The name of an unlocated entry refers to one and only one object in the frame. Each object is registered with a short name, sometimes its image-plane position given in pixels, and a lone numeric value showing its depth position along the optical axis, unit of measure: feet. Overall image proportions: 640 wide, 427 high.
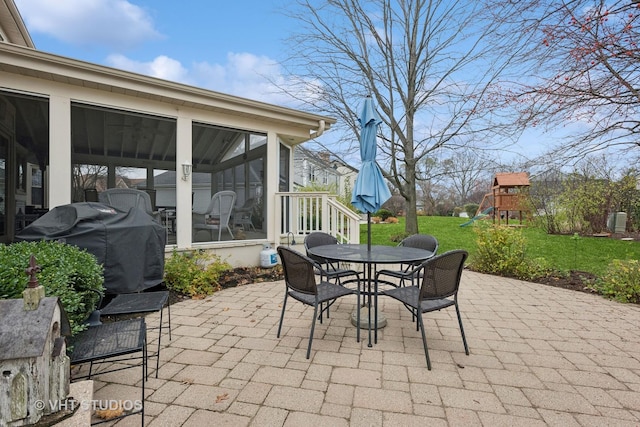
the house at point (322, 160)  32.85
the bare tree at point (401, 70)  28.25
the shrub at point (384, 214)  56.90
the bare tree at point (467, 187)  79.72
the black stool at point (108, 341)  5.63
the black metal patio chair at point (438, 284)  8.03
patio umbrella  10.75
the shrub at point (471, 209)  59.65
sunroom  13.83
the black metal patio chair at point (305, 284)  8.52
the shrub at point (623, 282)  13.61
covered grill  10.37
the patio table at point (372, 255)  9.16
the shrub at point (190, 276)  13.96
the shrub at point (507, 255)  17.56
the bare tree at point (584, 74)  14.19
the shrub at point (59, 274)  5.90
